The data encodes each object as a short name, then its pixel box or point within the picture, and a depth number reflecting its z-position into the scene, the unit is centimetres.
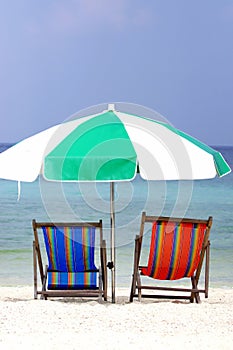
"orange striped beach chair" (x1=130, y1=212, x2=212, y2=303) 812
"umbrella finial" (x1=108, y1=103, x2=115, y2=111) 824
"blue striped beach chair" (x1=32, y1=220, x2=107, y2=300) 818
